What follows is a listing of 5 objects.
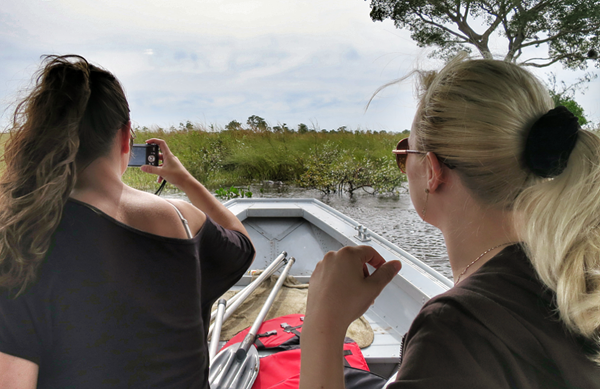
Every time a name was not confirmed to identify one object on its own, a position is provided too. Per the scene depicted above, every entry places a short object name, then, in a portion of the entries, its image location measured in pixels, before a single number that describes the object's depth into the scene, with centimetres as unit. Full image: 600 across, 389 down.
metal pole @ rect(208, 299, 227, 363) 108
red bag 88
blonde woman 29
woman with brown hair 39
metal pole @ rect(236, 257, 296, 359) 107
